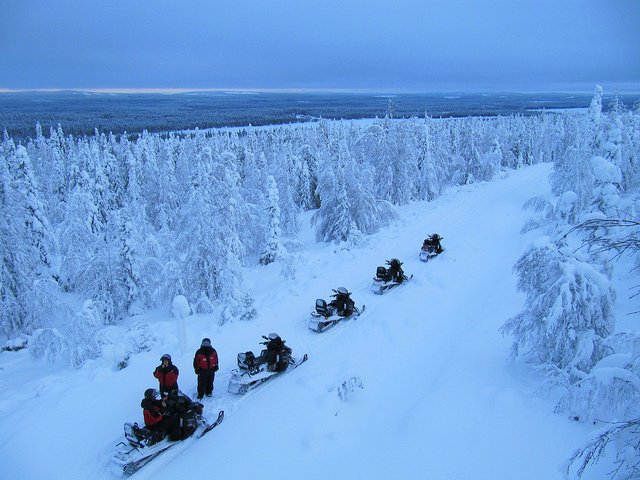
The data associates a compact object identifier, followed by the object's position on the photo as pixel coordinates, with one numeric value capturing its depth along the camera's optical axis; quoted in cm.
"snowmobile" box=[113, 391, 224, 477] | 691
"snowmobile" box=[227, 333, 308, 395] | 908
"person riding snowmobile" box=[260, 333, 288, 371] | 956
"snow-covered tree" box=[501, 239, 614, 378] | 797
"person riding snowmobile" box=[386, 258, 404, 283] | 1475
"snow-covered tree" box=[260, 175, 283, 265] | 2059
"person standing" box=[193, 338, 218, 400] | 850
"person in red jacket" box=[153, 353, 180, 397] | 809
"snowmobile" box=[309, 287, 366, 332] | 1178
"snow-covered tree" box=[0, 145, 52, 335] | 1698
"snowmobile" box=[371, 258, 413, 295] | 1435
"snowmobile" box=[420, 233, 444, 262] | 1761
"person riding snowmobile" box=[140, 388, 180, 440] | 728
